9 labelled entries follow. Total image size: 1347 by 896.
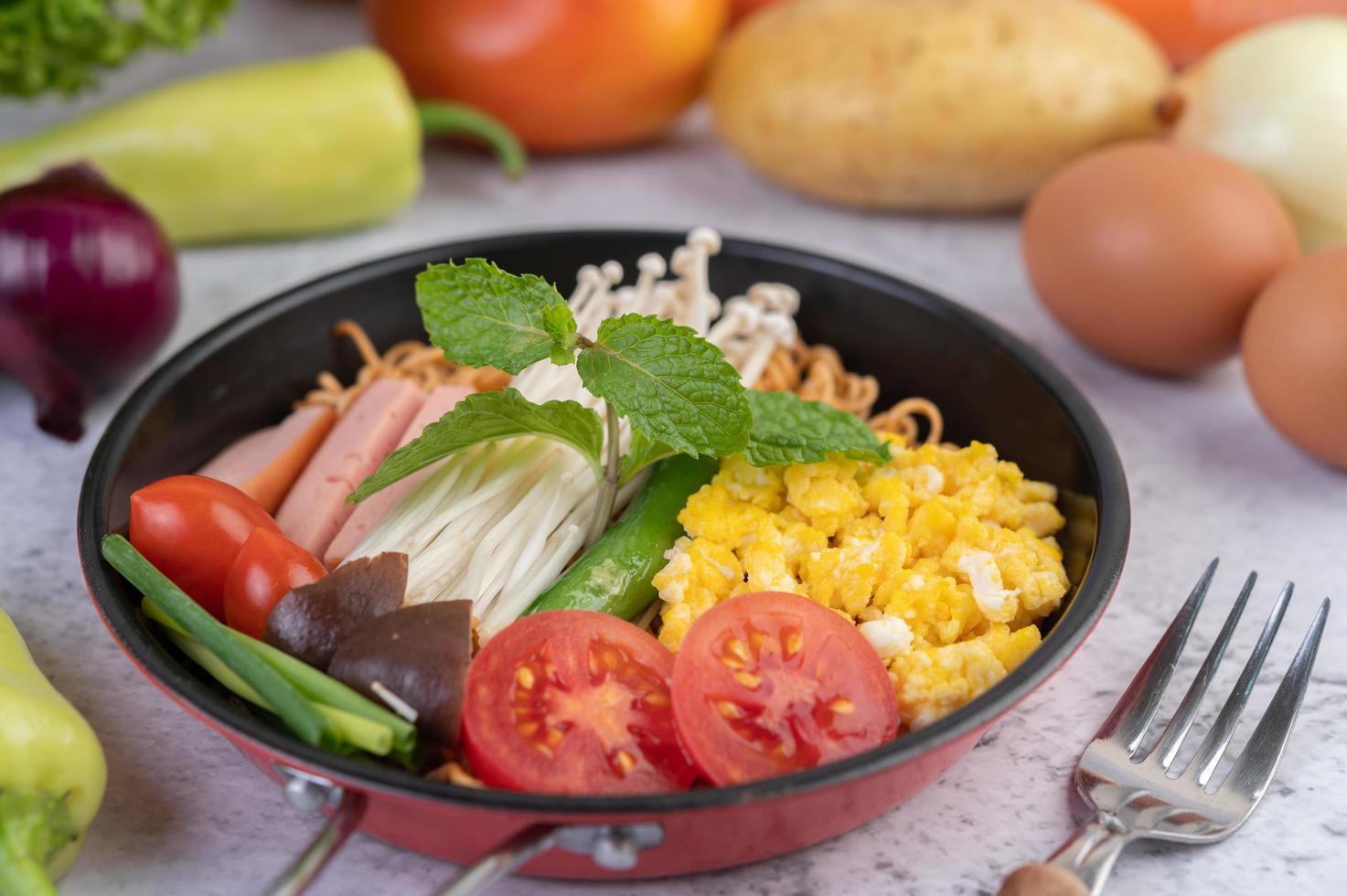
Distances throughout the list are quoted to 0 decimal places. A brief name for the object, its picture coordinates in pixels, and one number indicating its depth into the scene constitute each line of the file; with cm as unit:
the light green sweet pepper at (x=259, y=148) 52
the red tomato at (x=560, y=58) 56
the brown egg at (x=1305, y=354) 44
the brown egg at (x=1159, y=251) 47
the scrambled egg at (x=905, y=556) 39
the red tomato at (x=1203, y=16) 60
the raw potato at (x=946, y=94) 53
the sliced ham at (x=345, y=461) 42
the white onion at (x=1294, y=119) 49
